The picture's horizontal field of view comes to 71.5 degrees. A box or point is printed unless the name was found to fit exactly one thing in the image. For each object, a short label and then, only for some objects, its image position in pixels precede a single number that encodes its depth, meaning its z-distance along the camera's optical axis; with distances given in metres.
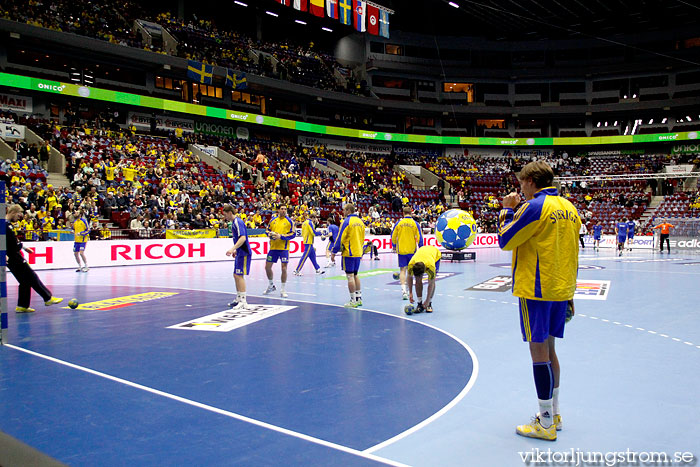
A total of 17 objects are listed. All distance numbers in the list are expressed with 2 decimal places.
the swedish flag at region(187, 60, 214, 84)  34.34
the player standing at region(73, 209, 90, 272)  16.66
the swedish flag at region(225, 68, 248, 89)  36.53
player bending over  8.59
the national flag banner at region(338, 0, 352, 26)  31.00
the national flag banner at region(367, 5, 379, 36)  33.09
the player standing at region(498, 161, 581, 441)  3.63
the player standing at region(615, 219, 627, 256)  25.09
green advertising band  28.82
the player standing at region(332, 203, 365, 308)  9.51
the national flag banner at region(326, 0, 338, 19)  30.14
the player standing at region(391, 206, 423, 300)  9.95
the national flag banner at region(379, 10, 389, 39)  33.88
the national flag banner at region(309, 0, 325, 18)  29.67
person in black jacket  8.70
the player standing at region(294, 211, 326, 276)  15.10
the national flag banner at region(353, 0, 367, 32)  32.06
